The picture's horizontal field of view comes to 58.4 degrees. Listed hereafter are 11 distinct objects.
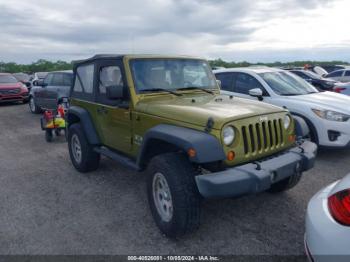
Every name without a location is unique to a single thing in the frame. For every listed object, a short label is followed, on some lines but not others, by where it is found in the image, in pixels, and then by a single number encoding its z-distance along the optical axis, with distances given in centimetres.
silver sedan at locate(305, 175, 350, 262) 192
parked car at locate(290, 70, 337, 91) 1427
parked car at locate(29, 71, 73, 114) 1053
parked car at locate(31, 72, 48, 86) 1923
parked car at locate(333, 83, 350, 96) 938
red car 1552
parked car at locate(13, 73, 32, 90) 1992
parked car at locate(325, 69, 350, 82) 1622
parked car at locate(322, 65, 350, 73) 2489
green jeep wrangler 303
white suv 579
